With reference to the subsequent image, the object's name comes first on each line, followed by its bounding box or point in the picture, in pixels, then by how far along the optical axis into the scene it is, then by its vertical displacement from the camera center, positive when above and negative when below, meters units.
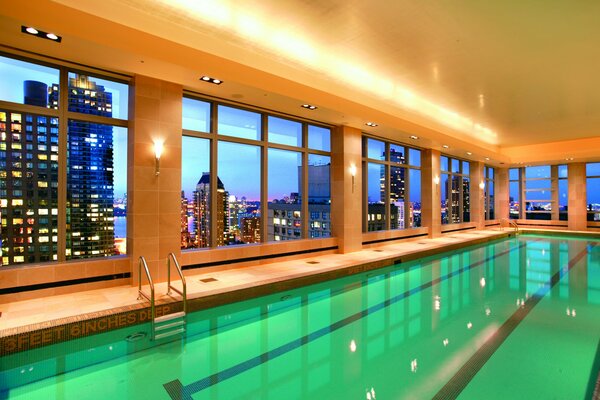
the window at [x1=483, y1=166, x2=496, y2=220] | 16.39 +0.68
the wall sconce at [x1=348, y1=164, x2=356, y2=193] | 8.19 +0.96
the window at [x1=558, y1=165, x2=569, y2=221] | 15.51 +0.60
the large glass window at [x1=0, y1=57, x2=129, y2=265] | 4.32 +0.62
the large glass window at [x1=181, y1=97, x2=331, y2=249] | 6.03 +0.64
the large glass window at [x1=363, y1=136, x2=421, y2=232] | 9.55 +0.70
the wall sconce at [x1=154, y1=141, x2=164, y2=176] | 5.03 +0.81
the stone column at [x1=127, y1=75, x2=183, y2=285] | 4.89 +0.51
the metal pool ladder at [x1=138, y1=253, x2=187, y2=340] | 3.66 -1.43
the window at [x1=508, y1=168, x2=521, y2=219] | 17.06 +0.77
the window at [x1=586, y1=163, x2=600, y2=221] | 14.83 +0.71
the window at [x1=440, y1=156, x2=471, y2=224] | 13.52 +0.71
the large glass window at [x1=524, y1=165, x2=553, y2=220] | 16.23 +0.72
